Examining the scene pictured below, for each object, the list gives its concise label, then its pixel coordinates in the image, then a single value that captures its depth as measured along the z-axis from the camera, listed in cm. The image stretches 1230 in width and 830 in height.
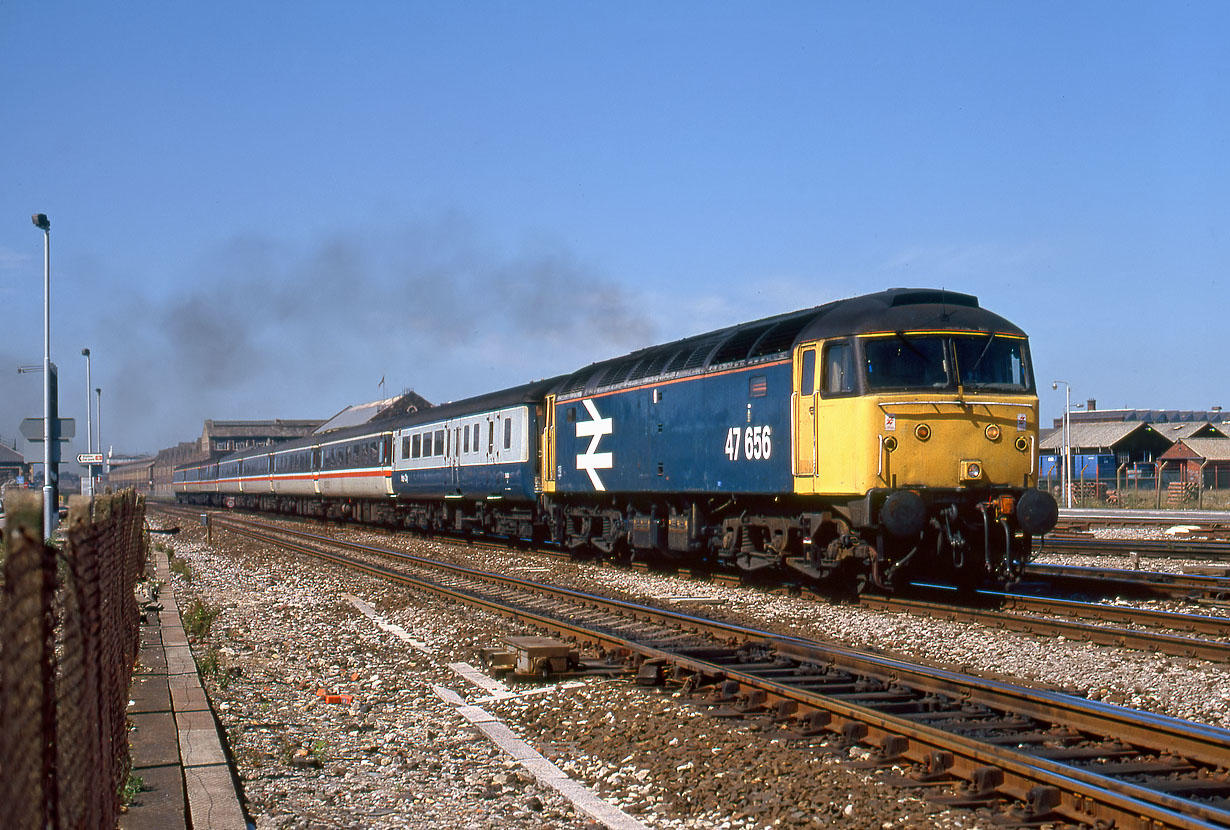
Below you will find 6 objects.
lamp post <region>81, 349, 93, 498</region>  5324
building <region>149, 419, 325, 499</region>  11438
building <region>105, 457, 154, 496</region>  12528
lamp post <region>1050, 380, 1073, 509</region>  4606
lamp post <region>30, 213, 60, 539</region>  2889
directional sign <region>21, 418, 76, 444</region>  2894
